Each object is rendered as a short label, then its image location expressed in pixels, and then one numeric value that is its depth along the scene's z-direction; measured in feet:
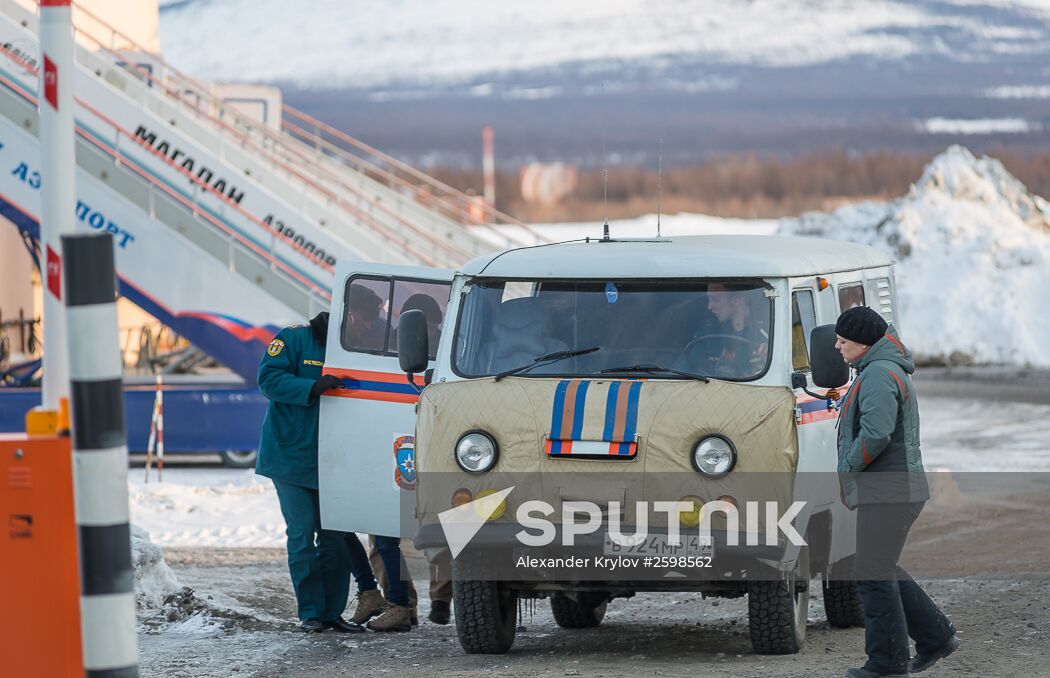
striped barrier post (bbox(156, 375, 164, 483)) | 115.44
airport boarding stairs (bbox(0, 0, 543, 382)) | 131.85
